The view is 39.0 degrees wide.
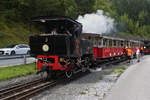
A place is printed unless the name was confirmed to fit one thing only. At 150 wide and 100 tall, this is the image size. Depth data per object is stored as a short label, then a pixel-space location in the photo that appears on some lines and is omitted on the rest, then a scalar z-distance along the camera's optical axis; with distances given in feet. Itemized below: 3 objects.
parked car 76.02
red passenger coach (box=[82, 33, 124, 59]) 46.73
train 31.91
